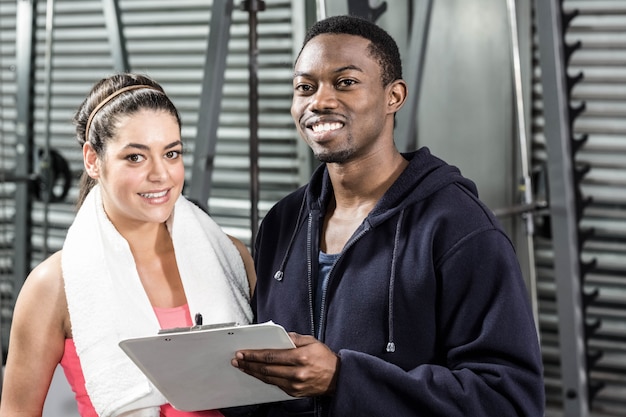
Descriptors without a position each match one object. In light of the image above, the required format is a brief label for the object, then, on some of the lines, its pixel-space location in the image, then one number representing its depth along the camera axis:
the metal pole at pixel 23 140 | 4.32
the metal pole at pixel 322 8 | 3.53
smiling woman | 1.98
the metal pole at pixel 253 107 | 3.28
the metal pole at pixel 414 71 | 3.86
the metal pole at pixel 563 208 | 3.69
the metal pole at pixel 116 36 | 4.44
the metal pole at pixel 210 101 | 3.64
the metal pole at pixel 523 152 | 4.06
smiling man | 1.70
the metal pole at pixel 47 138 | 4.33
